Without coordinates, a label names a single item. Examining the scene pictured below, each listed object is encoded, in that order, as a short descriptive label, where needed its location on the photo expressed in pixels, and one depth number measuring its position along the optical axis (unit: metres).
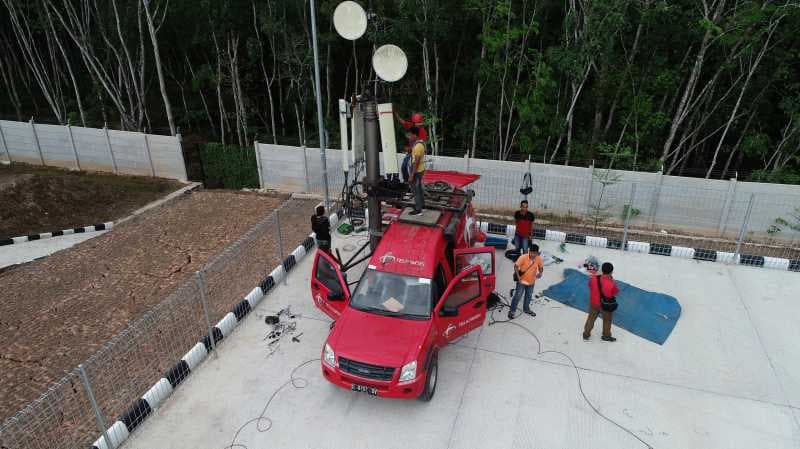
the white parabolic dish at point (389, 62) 8.35
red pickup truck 6.52
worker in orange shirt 8.43
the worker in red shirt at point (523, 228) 10.49
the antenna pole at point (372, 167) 8.95
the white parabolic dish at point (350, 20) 8.48
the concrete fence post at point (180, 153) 18.88
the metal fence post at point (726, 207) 13.71
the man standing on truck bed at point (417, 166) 8.73
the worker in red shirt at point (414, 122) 8.66
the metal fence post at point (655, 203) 14.19
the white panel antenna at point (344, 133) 9.18
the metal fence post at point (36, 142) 20.51
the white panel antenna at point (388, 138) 8.50
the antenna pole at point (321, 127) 12.29
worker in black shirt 10.38
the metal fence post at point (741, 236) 10.07
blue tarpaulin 8.70
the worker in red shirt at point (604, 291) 7.77
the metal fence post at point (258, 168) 17.60
